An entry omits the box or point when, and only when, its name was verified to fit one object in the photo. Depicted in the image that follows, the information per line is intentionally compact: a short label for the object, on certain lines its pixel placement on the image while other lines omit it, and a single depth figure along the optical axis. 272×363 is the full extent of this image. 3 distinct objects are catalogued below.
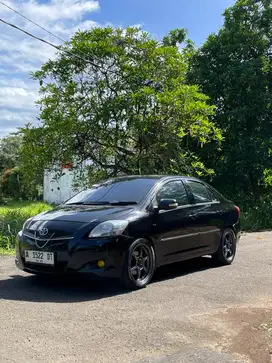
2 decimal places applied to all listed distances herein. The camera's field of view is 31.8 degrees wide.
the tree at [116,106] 12.23
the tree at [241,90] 16.67
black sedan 5.88
